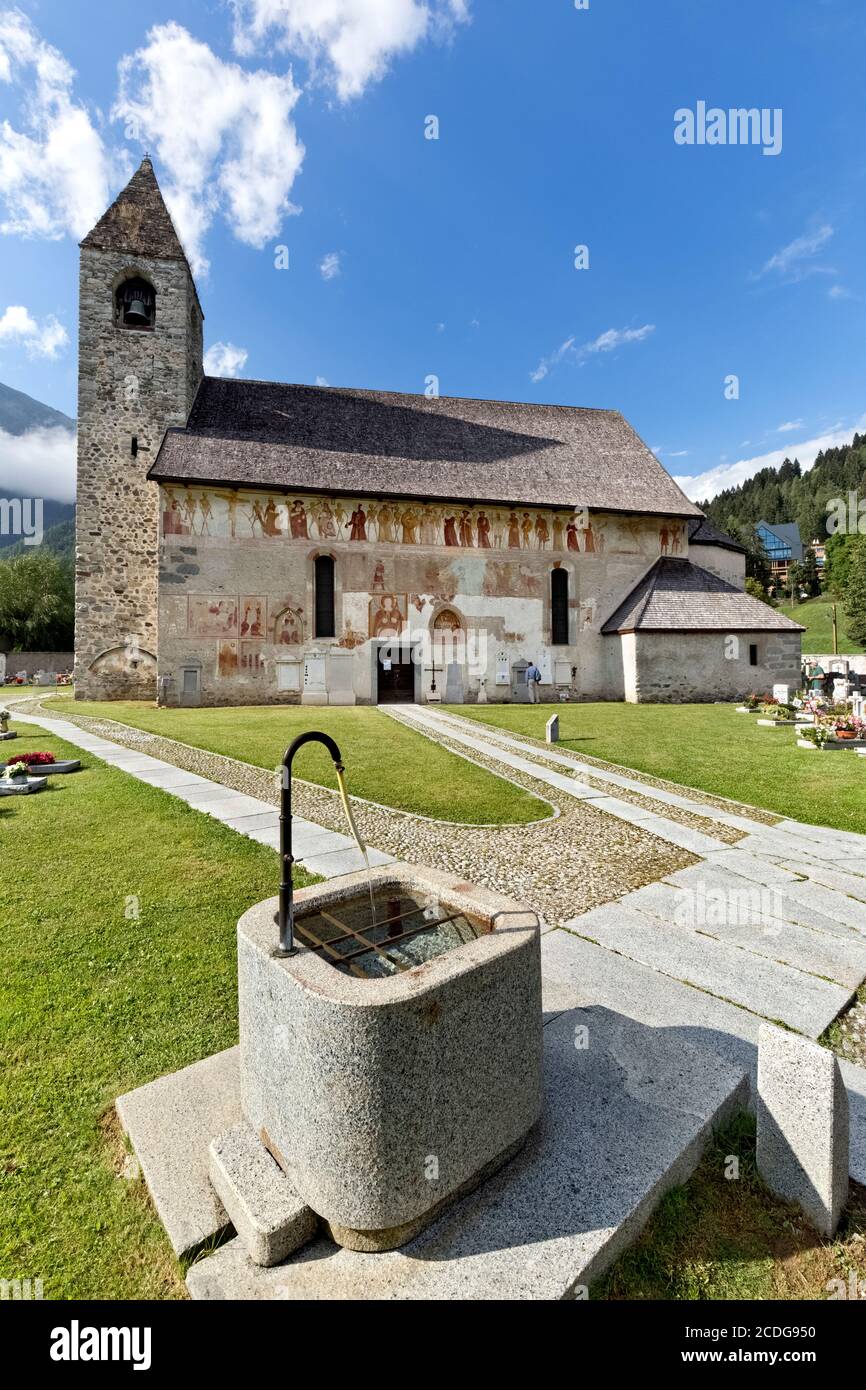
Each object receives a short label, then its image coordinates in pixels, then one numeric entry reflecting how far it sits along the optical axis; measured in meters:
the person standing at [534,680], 24.33
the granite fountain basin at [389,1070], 1.91
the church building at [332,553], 21.98
